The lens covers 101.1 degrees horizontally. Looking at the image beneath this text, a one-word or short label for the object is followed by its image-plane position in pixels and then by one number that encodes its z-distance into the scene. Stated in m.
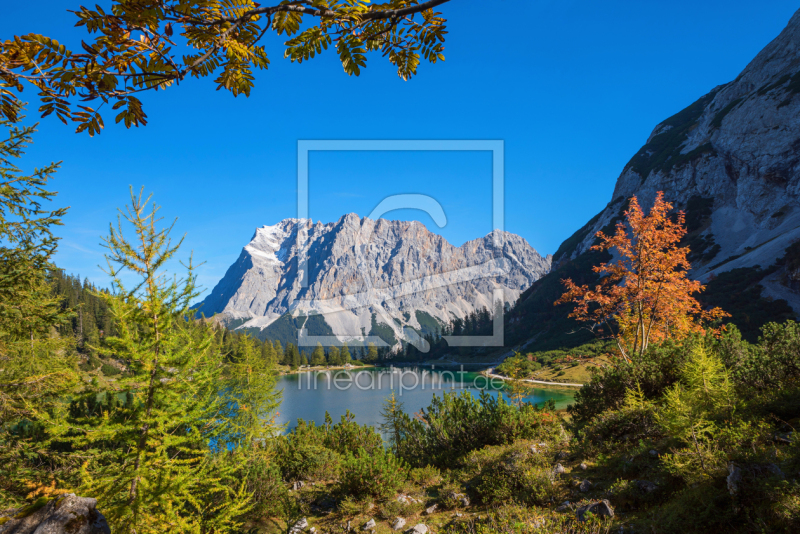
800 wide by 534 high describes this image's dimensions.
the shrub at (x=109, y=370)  46.84
